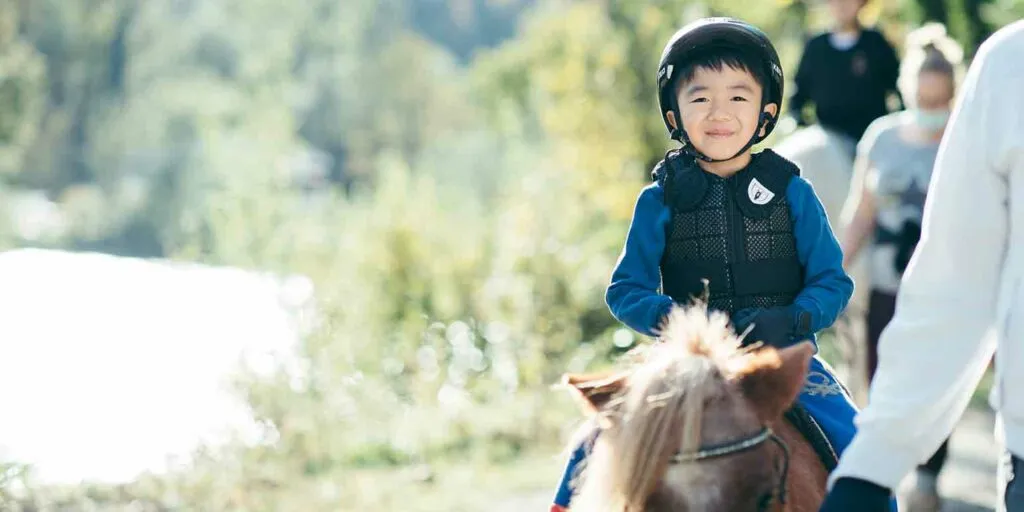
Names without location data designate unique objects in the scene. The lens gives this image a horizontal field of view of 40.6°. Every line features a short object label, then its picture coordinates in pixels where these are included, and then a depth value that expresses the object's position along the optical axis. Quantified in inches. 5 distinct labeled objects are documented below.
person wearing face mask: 280.5
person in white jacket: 96.7
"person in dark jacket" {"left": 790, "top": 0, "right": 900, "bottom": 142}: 330.6
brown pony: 106.2
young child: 143.6
